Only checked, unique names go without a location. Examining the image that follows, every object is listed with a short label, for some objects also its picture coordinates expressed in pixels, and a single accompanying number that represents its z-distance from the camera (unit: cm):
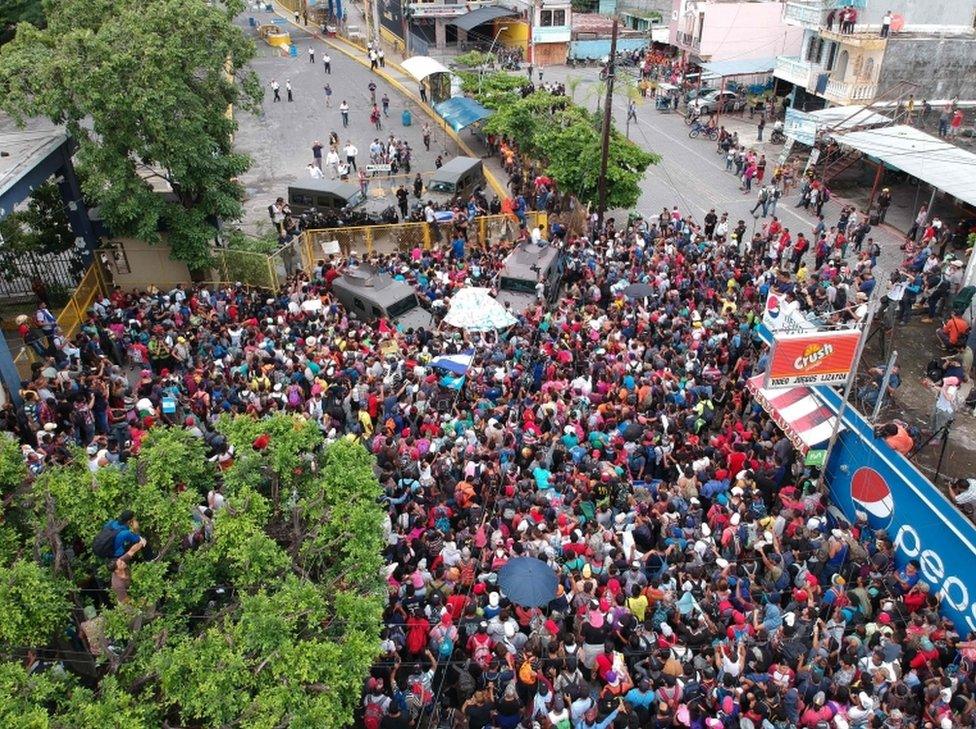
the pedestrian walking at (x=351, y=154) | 3025
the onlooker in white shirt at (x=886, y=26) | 3203
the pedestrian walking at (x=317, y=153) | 3034
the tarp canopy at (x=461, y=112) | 3187
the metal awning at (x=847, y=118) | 2894
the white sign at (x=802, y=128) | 2964
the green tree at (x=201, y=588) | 661
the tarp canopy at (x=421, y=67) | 3638
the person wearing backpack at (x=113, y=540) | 827
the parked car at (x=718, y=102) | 4022
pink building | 4444
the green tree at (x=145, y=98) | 1764
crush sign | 1170
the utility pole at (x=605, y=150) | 2066
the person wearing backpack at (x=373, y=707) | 894
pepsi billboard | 1072
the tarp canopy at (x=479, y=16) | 4916
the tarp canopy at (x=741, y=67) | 4066
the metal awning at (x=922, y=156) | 2245
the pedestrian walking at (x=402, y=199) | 2539
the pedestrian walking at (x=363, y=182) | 2732
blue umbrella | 970
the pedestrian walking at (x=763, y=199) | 2534
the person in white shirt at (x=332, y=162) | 2983
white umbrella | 1686
